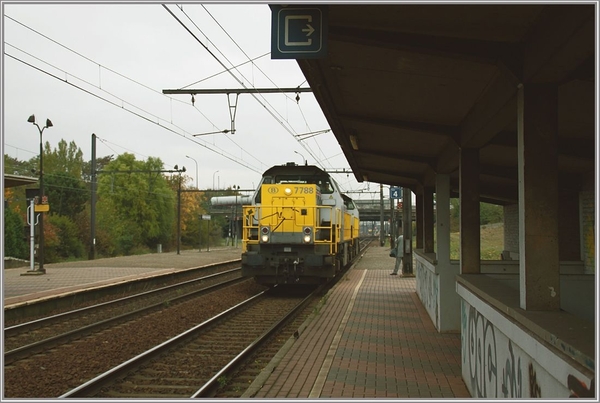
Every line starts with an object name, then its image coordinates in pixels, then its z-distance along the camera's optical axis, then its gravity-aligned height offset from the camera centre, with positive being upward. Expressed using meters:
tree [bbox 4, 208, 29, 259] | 41.00 -0.79
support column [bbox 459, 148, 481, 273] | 8.13 +0.21
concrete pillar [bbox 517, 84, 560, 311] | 4.64 +0.18
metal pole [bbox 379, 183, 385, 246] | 60.87 -1.10
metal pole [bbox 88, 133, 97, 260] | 33.73 +2.09
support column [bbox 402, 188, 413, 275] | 21.64 +0.36
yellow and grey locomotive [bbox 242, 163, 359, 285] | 16.52 -0.24
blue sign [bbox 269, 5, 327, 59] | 5.22 +1.70
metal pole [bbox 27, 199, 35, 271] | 23.31 -0.07
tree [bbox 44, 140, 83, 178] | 64.81 +7.70
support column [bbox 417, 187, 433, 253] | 14.90 +0.10
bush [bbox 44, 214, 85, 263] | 44.94 -1.20
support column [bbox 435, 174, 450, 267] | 10.80 +0.04
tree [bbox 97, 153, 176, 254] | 56.97 +2.00
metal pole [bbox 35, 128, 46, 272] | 23.77 -0.36
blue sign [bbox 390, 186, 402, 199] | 23.88 +1.33
